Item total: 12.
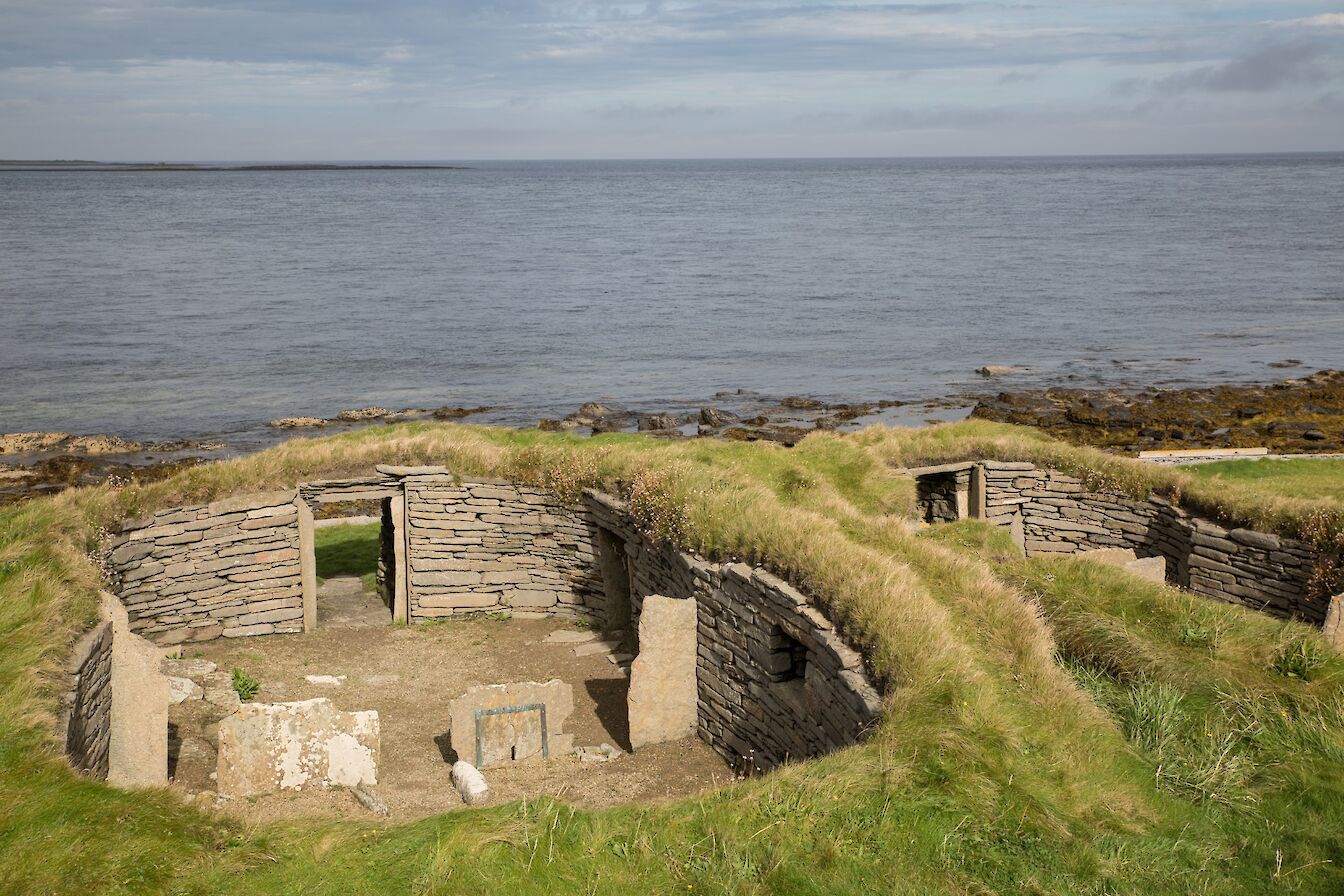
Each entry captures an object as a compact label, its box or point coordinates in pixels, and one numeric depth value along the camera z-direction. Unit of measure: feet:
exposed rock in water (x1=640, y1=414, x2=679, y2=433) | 112.06
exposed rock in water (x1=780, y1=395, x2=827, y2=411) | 121.49
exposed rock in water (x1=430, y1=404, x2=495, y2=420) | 118.21
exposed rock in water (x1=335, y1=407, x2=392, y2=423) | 116.67
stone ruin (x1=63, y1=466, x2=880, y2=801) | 36.96
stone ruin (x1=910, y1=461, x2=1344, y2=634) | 49.90
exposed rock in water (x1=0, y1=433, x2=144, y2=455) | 103.86
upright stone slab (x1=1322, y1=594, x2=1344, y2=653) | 40.57
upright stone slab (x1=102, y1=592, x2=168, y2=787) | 38.01
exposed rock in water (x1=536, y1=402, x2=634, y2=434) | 111.55
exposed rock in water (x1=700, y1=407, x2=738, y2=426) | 113.39
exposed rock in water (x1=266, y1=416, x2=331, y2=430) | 114.21
